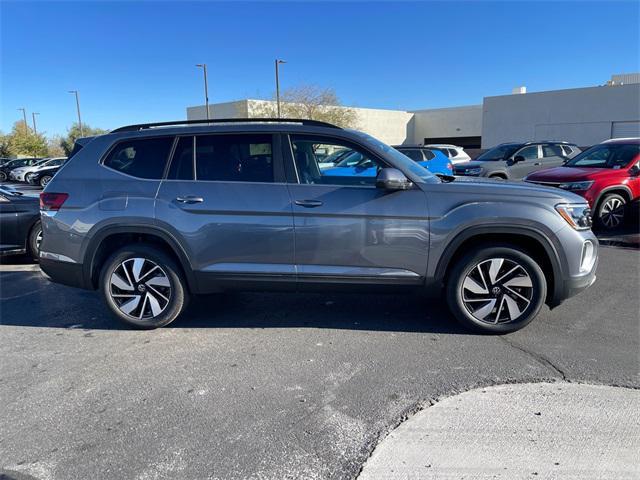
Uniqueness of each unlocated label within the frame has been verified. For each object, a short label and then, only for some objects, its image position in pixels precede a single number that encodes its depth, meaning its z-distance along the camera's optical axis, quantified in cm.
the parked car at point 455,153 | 1903
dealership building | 3138
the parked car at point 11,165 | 3191
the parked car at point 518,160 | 1434
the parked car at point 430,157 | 1466
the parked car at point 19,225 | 703
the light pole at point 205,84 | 3480
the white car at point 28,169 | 2925
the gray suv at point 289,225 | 400
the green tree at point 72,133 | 6247
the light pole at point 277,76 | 3222
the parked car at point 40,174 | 2705
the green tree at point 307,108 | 4131
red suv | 850
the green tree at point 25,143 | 5525
